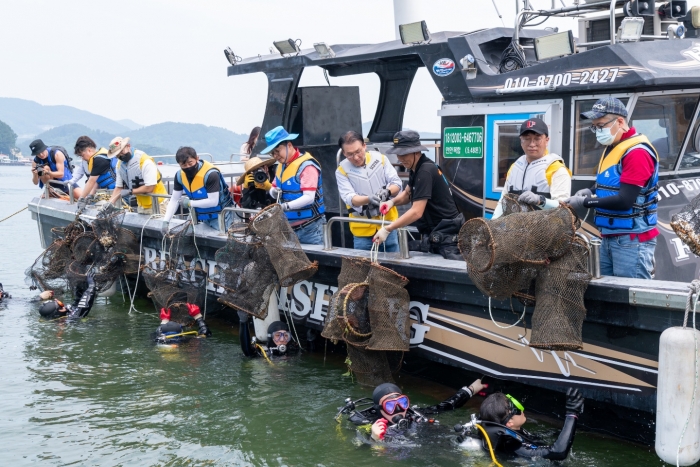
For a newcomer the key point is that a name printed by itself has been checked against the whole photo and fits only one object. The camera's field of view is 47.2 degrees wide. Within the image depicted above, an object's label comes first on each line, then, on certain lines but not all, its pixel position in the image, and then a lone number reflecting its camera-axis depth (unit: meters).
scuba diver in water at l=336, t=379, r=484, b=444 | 5.96
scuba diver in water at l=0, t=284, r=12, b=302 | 11.79
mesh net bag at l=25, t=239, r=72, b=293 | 11.13
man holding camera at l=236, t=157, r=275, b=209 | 9.17
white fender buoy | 4.69
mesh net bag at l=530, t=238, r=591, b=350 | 5.34
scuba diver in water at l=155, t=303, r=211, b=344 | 9.02
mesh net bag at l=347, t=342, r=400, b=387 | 6.88
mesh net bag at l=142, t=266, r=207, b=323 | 9.26
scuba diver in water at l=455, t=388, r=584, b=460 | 5.46
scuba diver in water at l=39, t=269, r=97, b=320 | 10.44
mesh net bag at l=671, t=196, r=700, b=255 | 4.76
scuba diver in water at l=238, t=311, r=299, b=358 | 8.09
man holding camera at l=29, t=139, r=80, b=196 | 13.65
